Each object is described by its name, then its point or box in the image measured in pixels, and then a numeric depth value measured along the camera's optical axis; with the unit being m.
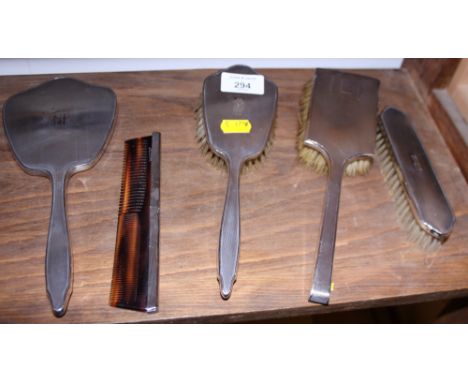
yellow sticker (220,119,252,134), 0.60
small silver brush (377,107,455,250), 0.58
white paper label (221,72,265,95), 0.63
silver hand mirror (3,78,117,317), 0.55
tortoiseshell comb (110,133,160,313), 0.52
